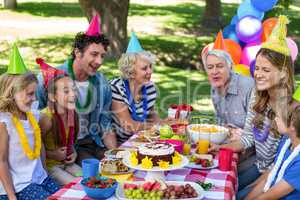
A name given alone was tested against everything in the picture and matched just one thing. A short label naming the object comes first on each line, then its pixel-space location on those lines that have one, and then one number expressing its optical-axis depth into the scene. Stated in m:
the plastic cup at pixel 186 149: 3.63
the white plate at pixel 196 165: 3.32
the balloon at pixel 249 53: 6.90
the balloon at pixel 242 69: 6.62
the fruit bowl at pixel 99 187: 2.66
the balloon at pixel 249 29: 6.98
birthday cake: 2.98
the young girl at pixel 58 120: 3.91
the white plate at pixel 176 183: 2.68
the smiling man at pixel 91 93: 4.58
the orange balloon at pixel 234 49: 6.85
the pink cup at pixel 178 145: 3.59
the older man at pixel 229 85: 4.47
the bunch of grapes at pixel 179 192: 2.67
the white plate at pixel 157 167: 2.91
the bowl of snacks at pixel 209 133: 3.83
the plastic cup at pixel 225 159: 3.28
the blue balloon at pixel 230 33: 7.29
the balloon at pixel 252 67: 6.66
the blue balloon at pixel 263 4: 7.03
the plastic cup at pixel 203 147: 3.64
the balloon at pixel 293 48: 6.17
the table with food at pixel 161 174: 2.70
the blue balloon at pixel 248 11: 7.15
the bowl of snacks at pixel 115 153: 3.47
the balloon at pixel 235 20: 7.47
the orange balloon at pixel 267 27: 7.15
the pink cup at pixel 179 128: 4.15
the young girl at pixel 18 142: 3.38
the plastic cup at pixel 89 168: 2.93
